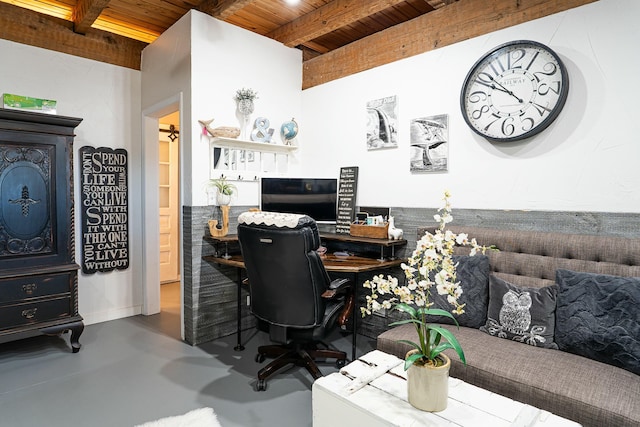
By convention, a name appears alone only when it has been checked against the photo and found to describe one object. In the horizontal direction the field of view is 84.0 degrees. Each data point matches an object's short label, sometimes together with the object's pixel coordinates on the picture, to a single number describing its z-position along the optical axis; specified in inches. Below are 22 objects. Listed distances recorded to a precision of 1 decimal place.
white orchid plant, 51.9
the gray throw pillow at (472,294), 89.1
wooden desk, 100.3
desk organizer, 117.6
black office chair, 85.9
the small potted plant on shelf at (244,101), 133.0
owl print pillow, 78.0
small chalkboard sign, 135.3
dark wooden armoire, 108.9
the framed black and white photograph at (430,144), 112.0
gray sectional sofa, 61.8
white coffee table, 52.5
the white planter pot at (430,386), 53.4
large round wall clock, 90.6
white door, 206.5
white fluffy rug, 78.5
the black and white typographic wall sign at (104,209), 142.4
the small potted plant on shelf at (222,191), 126.8
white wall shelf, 130.5
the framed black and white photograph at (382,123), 124.8
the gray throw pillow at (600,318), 67.3
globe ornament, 147.2
